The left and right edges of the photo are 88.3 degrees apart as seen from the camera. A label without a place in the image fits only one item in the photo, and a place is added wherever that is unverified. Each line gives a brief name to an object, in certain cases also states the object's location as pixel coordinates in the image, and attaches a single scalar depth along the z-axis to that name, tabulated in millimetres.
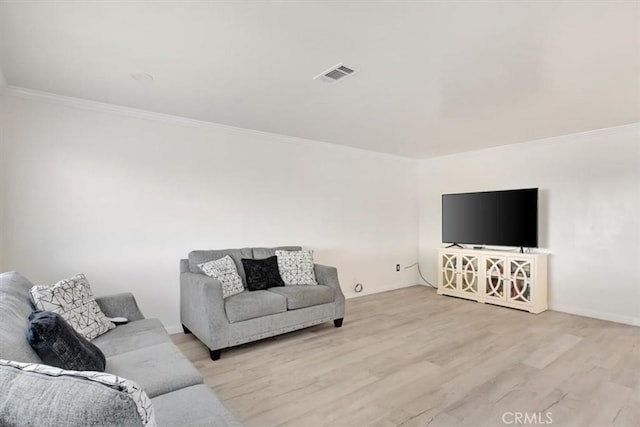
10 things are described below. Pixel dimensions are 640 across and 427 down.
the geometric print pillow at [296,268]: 3746
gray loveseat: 2895
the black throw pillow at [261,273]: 3527
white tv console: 4293
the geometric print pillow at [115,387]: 726
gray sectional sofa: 699
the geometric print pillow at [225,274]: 3261
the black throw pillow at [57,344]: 1260
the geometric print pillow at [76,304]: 1966
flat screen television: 4402
